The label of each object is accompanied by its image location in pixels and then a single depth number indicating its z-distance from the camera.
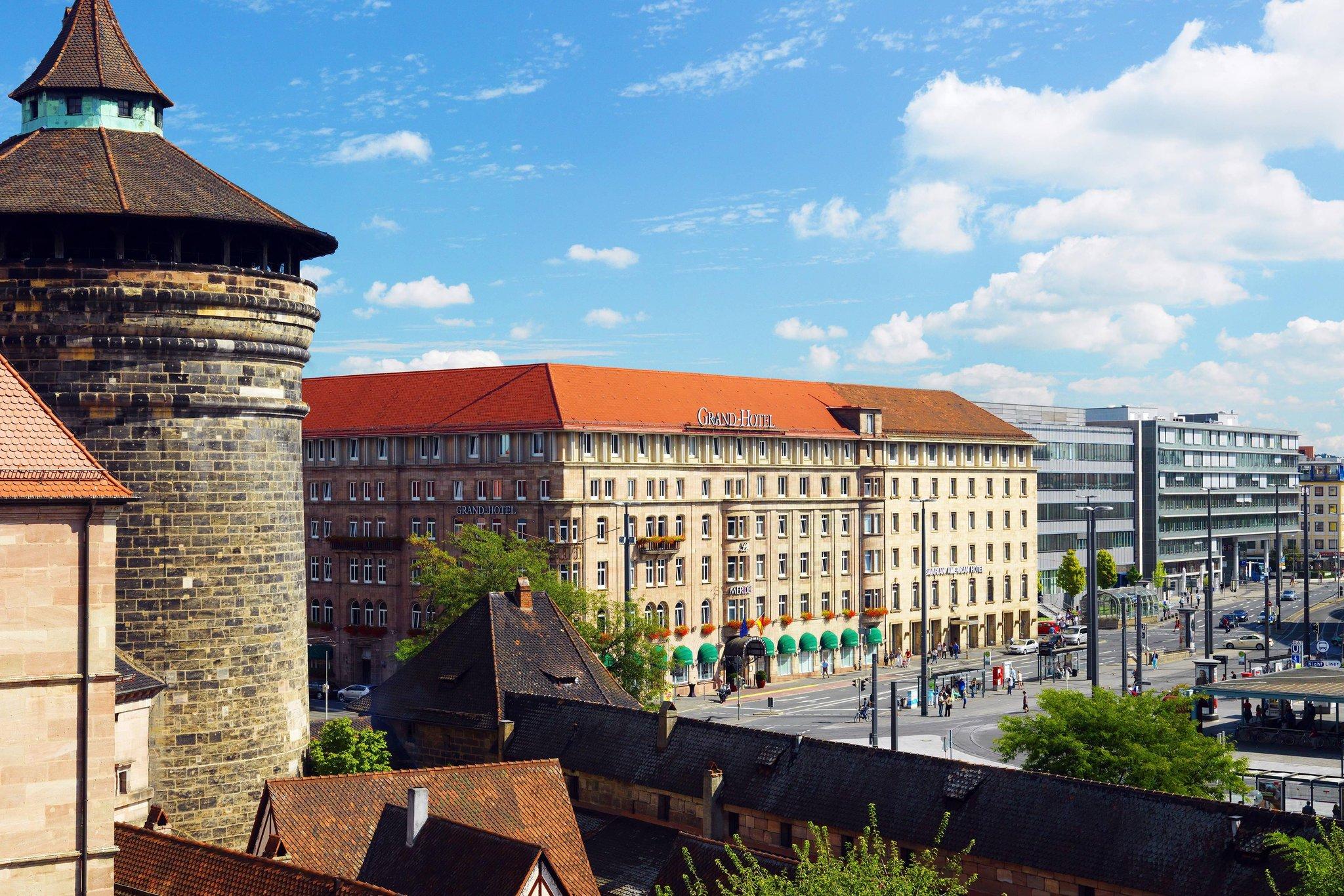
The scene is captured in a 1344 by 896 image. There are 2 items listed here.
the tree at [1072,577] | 119.00
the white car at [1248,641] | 99.94
